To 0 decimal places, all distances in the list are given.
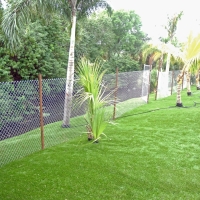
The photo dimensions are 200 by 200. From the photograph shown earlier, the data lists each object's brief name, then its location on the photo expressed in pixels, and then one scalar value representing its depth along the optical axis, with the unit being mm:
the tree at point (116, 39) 22016
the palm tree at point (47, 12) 6125
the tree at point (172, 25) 14188
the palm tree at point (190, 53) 7891
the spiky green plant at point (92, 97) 4652
